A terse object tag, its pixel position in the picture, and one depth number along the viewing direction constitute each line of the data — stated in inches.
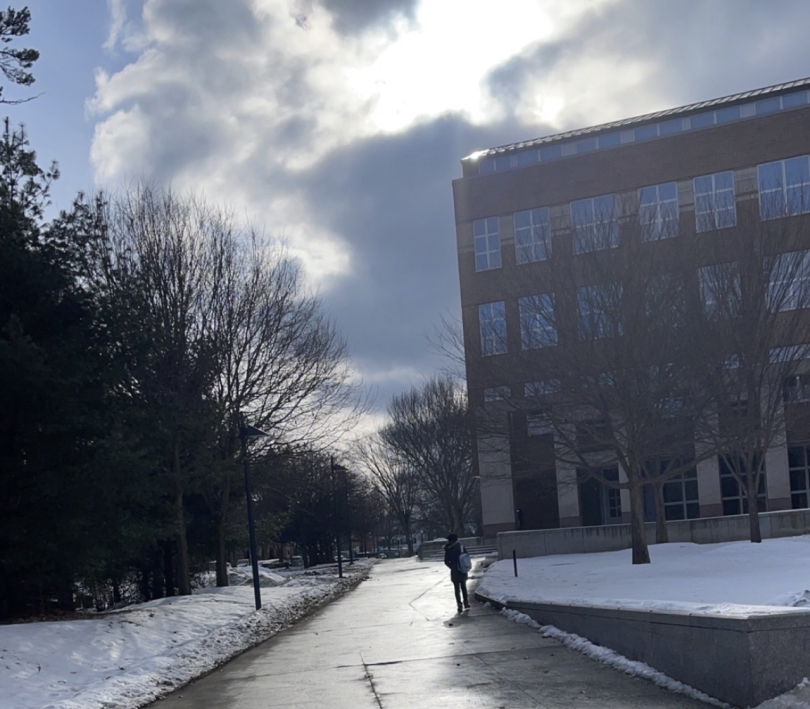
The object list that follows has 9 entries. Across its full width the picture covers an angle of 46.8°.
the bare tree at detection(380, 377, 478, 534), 2374.5
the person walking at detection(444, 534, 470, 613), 802.2
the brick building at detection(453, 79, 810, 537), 1835.6
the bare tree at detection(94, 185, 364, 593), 991.6
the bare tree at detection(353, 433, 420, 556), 2928.2
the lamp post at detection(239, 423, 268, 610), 894.4
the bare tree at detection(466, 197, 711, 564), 906.1
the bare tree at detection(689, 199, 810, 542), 935.7
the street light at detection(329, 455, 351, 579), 1564.7
